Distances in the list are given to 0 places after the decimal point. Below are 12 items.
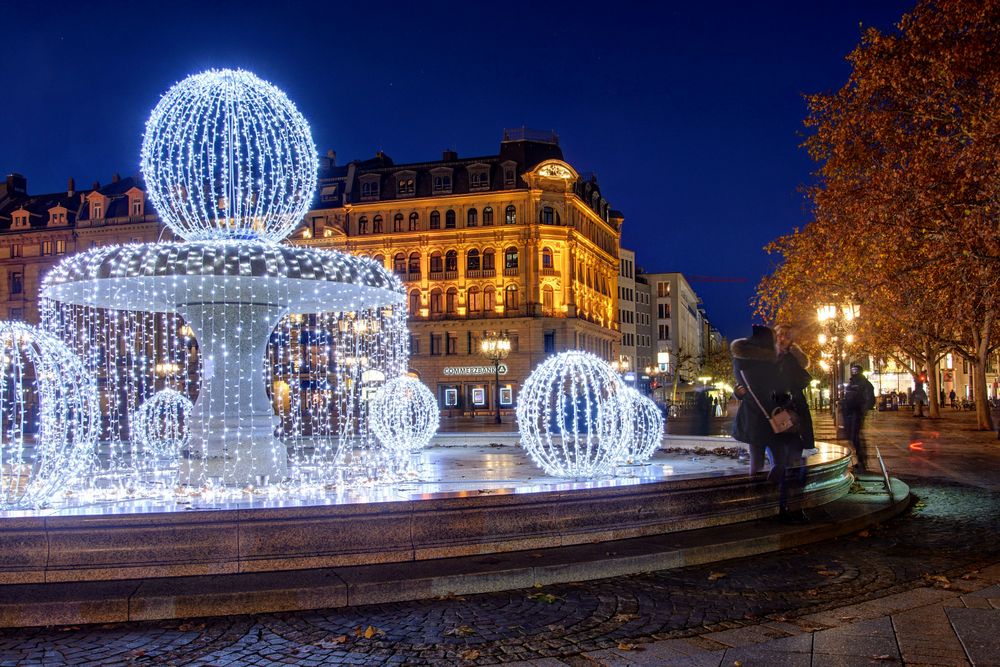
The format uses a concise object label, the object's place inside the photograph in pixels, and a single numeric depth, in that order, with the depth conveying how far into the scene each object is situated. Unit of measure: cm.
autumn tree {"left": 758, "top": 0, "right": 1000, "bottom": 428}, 1950
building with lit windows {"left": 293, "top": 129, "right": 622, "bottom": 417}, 6425
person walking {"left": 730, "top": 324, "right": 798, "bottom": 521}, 891
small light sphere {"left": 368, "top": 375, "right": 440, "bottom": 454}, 1722
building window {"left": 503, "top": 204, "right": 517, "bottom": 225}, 6494
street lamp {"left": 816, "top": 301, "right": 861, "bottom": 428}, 2806
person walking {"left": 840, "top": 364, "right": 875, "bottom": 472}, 1453
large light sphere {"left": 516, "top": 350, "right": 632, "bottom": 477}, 1119
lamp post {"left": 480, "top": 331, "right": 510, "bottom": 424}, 4778
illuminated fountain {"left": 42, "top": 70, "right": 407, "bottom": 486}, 1079
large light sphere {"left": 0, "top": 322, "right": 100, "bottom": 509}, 870
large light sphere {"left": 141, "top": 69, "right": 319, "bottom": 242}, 1116
